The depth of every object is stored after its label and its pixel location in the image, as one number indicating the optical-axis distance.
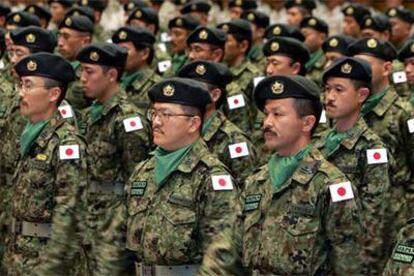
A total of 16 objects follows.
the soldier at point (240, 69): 13.99
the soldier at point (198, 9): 20.69
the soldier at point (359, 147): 10.29
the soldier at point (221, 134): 11.78
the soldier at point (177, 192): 8.24
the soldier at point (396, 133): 11.88
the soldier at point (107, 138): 11.50
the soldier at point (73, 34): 15.86
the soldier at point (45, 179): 8.90
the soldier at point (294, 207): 7.86
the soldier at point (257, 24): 19.60
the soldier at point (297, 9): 22.07
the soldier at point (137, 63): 14.47
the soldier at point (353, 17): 20.99
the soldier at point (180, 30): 18.06
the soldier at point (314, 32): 19.01
